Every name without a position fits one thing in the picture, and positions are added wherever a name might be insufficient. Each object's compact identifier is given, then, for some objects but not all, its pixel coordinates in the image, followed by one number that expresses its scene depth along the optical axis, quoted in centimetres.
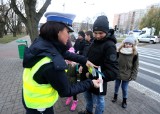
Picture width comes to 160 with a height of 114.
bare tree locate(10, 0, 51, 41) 422
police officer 84
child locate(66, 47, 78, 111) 228
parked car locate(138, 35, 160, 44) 1728
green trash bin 516
